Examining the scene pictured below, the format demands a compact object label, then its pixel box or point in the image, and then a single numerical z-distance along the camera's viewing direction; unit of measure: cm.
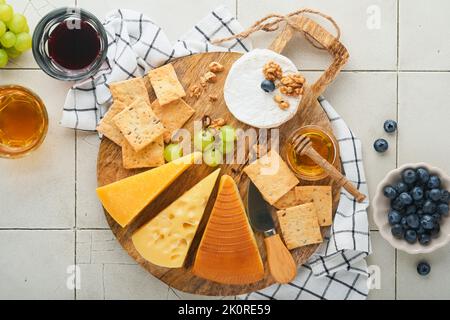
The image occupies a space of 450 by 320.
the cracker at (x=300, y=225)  152
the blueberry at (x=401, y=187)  150
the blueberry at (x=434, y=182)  148
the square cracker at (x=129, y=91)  150
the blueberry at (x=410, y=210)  151
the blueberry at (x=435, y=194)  148
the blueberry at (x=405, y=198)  149
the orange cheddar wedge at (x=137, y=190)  147
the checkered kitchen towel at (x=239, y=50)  155
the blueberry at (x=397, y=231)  152
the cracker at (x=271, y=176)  151
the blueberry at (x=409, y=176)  149
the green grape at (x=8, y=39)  147
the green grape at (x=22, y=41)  150
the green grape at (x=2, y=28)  144
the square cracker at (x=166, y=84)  149
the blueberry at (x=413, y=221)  149
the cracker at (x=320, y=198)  153
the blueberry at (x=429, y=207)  149
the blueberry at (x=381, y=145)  162
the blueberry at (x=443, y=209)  150
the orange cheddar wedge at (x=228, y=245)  146
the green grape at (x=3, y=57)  150
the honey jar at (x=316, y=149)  152
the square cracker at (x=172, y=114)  151
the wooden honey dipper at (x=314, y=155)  149
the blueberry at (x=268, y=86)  146
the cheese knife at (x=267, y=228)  152
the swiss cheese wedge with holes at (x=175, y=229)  149
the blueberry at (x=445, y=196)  149
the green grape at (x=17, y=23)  148
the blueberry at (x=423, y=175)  149
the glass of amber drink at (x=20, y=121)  149
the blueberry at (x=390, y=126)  162
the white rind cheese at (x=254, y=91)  149
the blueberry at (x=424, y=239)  152
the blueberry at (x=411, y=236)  151
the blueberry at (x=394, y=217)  151
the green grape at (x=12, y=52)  154
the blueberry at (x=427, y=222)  149
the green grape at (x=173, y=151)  151
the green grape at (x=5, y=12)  144
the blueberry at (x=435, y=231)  153
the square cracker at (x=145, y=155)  150
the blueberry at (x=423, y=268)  165
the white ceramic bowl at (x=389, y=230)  151
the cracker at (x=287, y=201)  154
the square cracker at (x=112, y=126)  150
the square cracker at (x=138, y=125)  147
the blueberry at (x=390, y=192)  150
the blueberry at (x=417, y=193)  149
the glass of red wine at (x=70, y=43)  147
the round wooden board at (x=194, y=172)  153
